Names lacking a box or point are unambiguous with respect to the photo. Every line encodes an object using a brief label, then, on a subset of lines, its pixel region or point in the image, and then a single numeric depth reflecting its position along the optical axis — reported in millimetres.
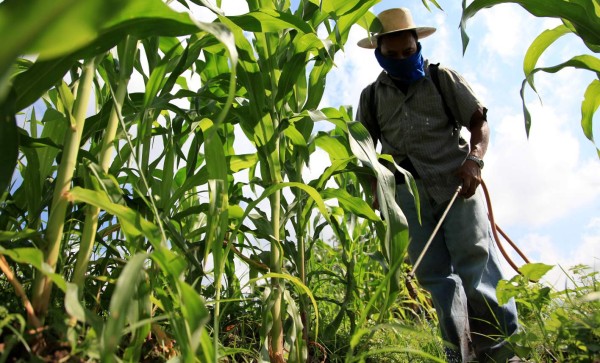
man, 1861
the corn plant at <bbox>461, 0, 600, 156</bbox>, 1135
